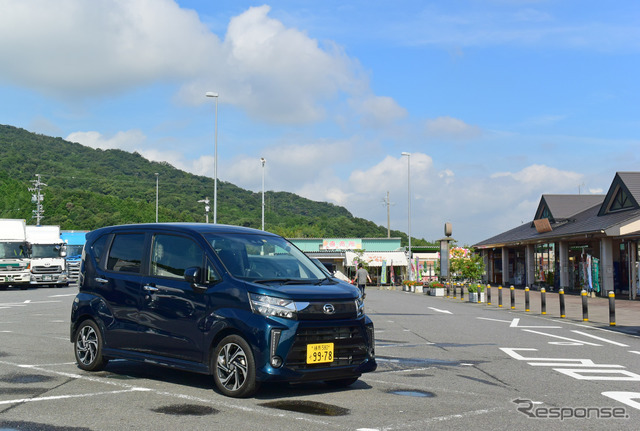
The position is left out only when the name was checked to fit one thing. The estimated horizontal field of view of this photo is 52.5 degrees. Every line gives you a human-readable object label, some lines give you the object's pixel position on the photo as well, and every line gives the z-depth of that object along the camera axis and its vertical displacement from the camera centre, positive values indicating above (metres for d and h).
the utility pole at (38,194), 66.81 +8.69
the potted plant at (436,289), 37.16 -0.84
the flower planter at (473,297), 30.39 -1.07
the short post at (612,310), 16.77 -0.95
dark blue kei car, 6.60 -0.38
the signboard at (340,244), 68.00 +3.22
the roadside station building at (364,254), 61.81 +2.08
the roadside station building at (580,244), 30.66 +1.72
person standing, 27.39 -0.08
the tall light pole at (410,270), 55.26 +0.33
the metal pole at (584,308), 18.30 -0.97
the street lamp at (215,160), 38.50 +6.83
